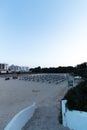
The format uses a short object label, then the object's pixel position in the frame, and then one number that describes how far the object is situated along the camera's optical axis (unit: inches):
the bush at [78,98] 109.2
